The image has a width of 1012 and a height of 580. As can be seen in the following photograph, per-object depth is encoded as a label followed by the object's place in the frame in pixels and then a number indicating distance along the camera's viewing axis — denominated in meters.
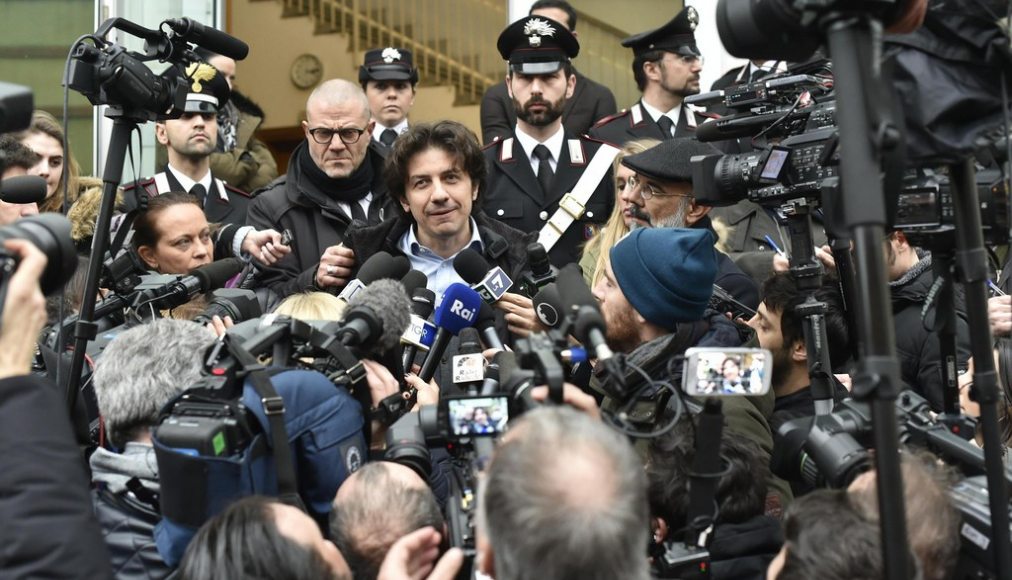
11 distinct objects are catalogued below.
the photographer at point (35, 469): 2.53
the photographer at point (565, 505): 2.22
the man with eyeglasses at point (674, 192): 5.03
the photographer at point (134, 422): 3.29
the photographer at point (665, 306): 3.87
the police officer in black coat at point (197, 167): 6.68
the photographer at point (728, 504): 3.39
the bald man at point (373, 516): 3.02
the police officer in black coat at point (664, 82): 6.88
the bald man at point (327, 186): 5.82
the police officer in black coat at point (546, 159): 6.06
